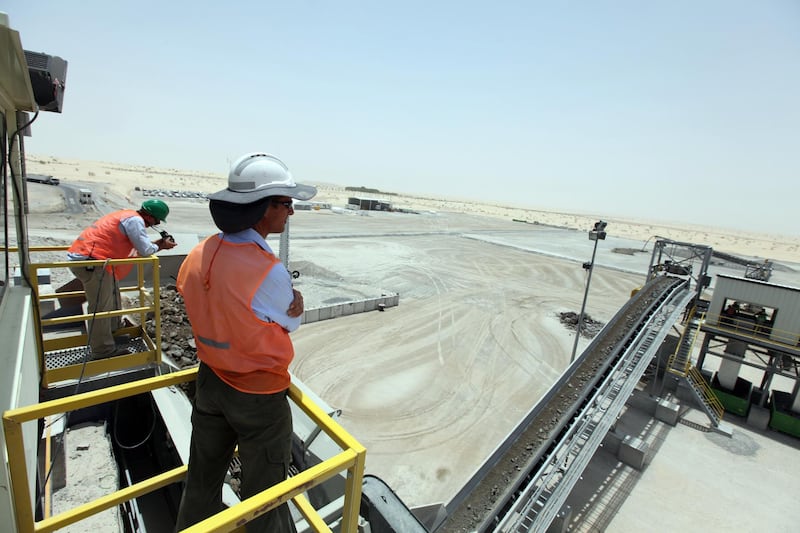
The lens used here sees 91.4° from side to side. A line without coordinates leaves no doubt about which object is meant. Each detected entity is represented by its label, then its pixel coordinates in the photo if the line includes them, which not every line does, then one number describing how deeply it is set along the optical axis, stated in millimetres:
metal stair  13803
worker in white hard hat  2168
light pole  13875
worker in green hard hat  6102
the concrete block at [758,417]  13555
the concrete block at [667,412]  13094
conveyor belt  7195
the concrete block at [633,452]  10672
